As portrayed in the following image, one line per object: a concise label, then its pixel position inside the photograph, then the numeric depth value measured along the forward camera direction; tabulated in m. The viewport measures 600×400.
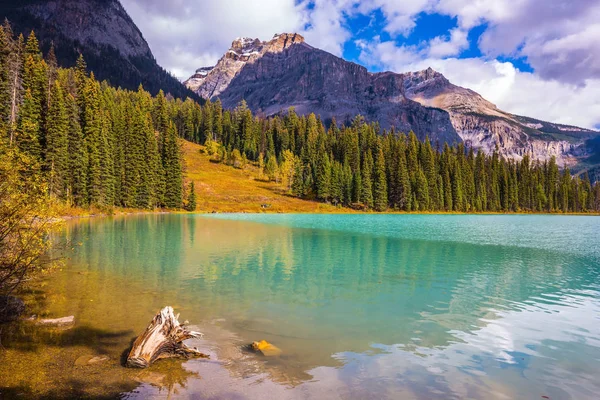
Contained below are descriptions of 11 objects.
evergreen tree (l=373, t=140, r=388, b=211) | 134.62
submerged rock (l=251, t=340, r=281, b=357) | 11.65
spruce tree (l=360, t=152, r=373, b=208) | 133.12
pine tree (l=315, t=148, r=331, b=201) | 134.12
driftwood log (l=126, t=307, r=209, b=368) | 10.13
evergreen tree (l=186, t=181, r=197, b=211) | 106.38
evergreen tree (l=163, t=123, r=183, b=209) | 104.56
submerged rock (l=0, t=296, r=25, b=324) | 13.06
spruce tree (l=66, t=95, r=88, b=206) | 70.44
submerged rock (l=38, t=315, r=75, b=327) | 13.21
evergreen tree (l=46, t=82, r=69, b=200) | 64.19
